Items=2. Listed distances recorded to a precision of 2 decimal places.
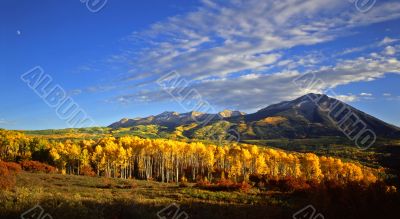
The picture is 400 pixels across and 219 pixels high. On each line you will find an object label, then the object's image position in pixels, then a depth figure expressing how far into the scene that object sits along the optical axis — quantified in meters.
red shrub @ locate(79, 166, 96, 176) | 100.40
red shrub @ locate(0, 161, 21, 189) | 28.75
